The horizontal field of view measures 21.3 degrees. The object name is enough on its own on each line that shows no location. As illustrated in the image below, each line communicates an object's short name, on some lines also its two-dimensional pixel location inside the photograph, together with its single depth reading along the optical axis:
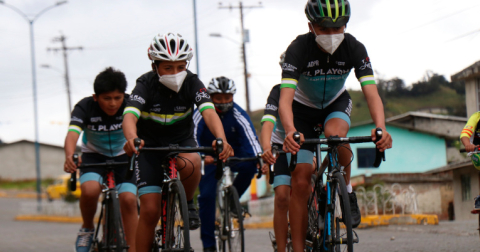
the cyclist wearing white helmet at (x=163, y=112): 11.79
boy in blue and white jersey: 16.48
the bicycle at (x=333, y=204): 9.79
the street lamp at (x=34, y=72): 74.24
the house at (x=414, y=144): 74.69
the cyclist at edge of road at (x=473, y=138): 13.99
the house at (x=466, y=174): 47.75
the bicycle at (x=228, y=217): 15.20
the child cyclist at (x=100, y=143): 14.74
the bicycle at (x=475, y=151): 14.13
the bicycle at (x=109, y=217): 13.93
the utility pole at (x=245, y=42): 77.67
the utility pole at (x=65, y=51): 109.12
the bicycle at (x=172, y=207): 10.81
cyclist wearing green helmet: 10.84
